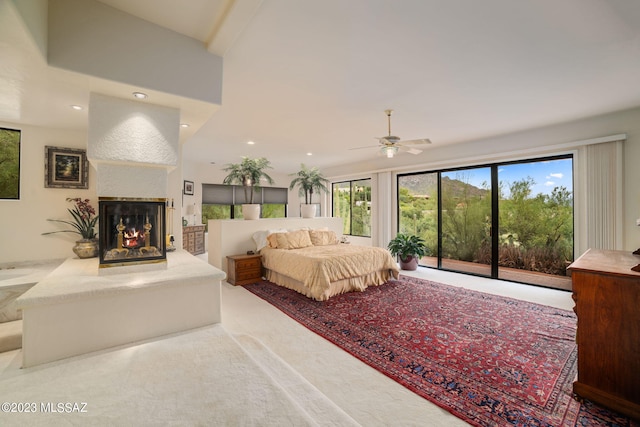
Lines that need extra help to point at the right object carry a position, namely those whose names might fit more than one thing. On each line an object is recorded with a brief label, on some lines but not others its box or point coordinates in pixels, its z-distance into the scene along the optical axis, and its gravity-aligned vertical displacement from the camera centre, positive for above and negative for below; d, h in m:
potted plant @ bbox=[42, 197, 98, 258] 2.99 -0.14
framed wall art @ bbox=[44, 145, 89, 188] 3.14 +0.59
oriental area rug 1.75 -1.28
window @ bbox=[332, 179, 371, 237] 7.56 +0.31
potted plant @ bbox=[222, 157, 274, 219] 4.94 +0.82
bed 3.83 -0.80
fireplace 2.24 -0.15
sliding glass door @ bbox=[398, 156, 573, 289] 4.43 -0.07
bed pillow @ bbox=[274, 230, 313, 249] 4.94 -0.48
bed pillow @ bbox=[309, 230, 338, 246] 5.46 -0.48
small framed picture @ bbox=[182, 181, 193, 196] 7.20 +0.76
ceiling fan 3.59 +1.02
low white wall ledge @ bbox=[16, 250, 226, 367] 1.70 -0.70
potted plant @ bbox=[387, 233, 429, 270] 5.72 -0.77
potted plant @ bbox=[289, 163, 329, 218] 5.81 +0.79
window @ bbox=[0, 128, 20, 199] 2.95 +0.59
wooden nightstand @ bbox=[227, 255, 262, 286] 4.71 -1.00
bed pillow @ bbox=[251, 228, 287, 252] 5.18 -0.45
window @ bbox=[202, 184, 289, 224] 8.00 +0.46
